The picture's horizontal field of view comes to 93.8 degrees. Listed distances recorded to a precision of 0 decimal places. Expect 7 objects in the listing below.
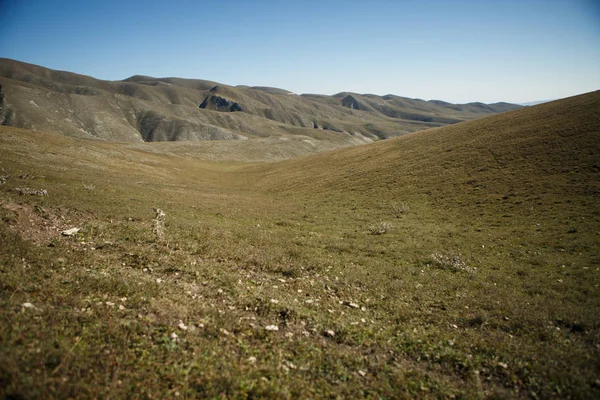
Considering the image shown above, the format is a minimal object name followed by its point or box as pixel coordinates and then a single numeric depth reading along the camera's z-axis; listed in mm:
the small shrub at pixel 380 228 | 24844
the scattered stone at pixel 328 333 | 9258
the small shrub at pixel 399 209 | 32094
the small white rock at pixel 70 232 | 14336
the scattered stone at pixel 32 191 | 20297
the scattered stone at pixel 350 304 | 11414
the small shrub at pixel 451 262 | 16734
